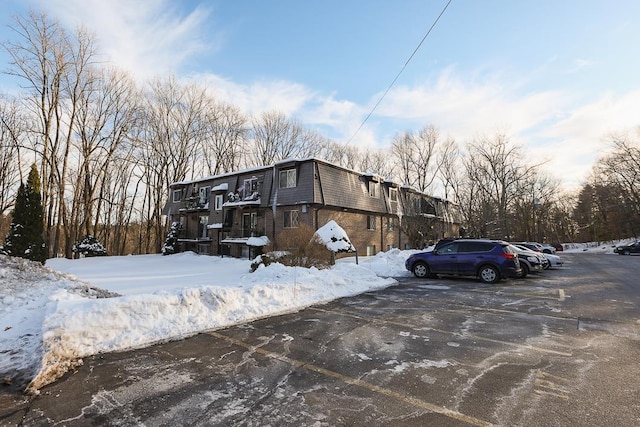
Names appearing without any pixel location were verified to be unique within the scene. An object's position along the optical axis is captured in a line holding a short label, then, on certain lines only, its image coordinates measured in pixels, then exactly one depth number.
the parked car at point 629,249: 33.12
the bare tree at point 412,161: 45.19
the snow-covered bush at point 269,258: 13.49
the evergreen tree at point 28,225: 18.12
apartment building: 22.50
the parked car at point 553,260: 18.59
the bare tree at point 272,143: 40.16
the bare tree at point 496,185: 37.66
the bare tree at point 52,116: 23.94
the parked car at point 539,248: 23.01
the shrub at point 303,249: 13.50
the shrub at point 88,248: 28.16
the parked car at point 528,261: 13.91
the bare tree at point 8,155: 27.55
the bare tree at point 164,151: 33.97
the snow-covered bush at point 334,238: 14.47
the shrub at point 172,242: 29.62
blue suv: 11.98
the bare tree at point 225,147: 38.47
